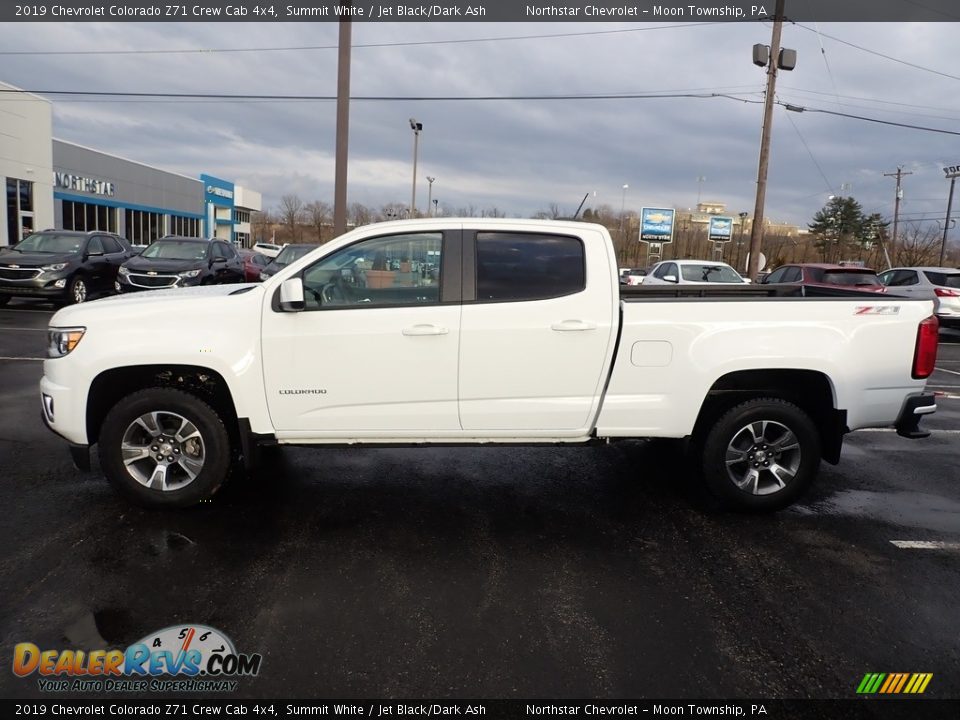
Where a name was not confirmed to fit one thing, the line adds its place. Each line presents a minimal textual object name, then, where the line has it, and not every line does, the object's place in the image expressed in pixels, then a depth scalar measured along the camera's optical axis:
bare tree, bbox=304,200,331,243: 90.50
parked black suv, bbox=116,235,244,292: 15.59
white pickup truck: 4.38
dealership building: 31.34
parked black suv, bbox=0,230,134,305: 15.25
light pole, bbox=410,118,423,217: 34.33
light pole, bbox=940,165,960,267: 48.28
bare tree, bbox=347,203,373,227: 78.62
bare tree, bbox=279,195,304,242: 91.10
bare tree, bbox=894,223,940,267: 47.06
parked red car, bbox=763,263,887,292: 15.27
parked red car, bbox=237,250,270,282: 23.73
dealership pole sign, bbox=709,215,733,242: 56.22
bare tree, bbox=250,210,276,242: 99.56
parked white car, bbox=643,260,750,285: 17.42
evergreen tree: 78.00
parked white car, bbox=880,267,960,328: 16.52
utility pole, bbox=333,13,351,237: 13.13
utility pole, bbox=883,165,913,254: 58.46
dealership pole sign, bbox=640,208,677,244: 46.97
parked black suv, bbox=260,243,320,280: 16.75
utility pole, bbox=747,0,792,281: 21.41
